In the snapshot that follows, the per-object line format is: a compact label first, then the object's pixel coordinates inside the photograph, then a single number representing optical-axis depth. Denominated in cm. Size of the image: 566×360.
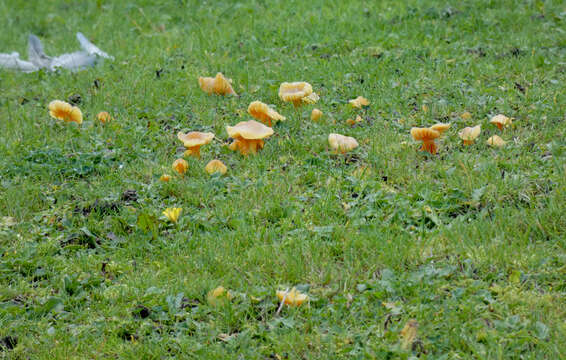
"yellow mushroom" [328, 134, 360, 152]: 880
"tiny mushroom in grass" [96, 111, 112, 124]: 1053
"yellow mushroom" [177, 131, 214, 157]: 880
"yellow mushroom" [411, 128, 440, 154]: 834
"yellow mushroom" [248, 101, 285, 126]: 944
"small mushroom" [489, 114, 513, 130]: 891
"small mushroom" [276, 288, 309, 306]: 591
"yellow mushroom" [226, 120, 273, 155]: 866
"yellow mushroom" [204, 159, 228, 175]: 856
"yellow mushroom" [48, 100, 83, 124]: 1019
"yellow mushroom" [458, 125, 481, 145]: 867
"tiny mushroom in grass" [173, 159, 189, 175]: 860
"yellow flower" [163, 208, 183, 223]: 750
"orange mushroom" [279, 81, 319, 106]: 1018
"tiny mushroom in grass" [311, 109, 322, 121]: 990
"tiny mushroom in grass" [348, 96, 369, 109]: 1017
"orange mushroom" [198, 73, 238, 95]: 1120
